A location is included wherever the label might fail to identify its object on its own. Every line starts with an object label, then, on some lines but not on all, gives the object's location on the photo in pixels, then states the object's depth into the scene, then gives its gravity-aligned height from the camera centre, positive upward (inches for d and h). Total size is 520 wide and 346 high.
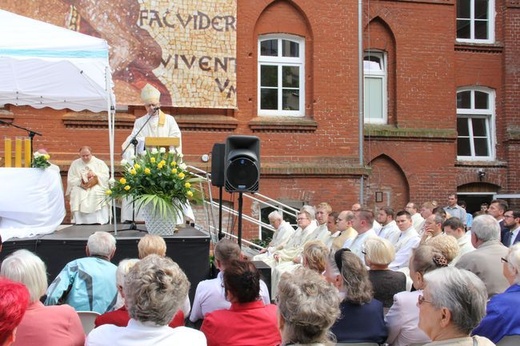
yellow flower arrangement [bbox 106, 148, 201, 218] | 318.3 -5.2
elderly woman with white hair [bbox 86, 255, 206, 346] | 127.9 -26.5
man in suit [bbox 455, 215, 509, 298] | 217.6 -27.9
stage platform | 300.7 -34.3
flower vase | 323.3 -23.8
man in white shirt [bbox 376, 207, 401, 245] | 418.4 -33.7
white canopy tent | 347.3 +60.6
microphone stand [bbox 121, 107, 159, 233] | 354.6 +14.1
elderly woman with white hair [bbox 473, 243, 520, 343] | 152.8 -33.3
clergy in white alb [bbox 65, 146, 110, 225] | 476.7 -11.3
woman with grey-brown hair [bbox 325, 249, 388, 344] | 163.5 -33.8
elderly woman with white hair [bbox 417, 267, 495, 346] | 118.0 -24.3
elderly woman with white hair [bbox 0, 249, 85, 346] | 144.4 -31.4
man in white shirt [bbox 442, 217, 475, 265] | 315.0 -27.4
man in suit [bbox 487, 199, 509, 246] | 434.9 -23.4
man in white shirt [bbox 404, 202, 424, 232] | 482.7 -32.4
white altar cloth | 317.1 -13.9
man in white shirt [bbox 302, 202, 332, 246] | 457.2 -34.3
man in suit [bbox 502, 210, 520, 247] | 395.2 -31.5
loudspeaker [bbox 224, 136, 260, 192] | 355.6 +4.9
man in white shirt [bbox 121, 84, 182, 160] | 406.6 +32.2
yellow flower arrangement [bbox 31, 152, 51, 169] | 343.9 +6.9
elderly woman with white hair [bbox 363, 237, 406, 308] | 205.0 -31.1
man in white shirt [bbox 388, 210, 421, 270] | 380.8 -39.0
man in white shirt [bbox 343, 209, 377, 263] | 380.5 -30.3
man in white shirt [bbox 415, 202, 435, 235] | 470.3 -27.5
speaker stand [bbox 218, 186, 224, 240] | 368.4 -26.3
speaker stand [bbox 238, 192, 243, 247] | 348.7 -22.9
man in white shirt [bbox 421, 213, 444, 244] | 363.0 -29.0
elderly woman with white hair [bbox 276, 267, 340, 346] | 121.6 -25.2
